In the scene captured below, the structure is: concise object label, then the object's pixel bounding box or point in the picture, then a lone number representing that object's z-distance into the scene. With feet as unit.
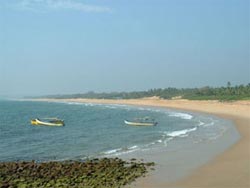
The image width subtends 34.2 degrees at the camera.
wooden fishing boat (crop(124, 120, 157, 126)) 203.41
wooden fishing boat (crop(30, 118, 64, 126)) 216.95
